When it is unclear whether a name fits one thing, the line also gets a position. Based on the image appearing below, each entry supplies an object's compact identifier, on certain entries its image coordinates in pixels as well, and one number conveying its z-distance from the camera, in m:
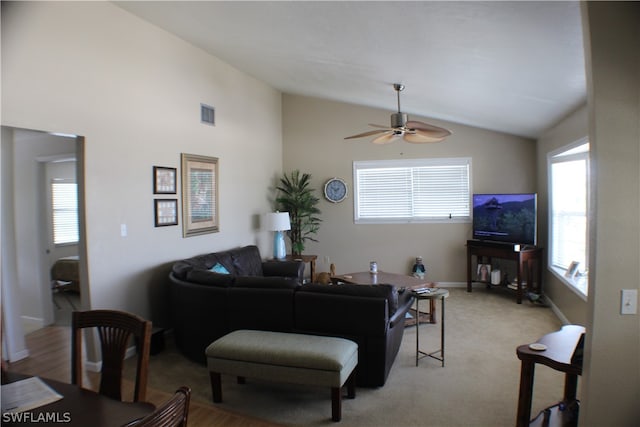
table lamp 5.80
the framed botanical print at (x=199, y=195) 4.41
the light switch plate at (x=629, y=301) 1.60
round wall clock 6.65
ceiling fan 3.81
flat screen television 5.20
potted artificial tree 6.48
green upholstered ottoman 2.48
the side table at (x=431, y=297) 3.37
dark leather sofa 2.87
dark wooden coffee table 4.28
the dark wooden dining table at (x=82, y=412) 1.23
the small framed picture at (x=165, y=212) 4.00
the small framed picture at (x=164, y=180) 3.99
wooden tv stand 5.17
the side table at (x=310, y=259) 6.00
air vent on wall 4.71
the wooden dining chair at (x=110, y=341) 1.67
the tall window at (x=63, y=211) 5.33
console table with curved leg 1.95
